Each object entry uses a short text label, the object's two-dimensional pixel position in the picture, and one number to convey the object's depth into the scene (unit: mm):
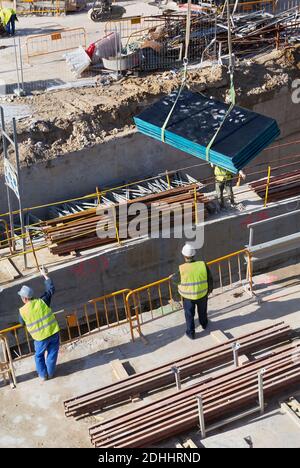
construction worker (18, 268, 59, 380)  10164
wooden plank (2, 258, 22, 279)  13392
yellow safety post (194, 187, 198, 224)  14580
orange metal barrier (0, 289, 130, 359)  13906
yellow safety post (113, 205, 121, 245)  14259
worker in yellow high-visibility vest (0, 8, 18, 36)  22620
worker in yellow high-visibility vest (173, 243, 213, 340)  10789
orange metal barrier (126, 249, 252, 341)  15164
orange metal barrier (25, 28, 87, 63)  21875
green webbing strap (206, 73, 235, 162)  12783
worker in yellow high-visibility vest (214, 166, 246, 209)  14494
